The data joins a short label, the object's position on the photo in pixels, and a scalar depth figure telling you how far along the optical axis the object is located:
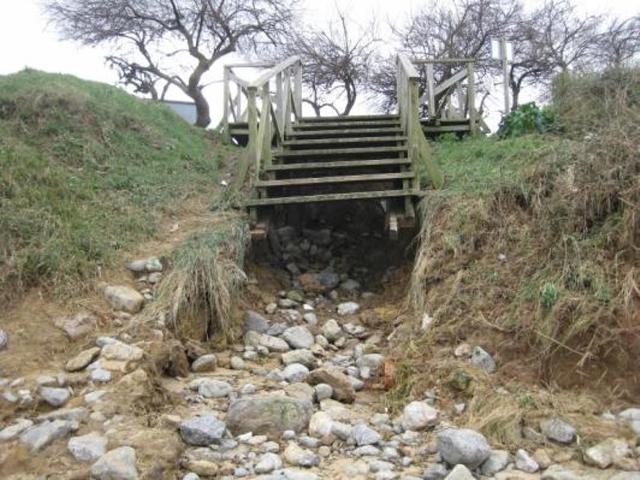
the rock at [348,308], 4.77
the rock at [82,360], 3.28
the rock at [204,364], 3.69
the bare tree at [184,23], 12.52
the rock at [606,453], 2.56
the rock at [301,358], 3.88
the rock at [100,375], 3.18
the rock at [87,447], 2.58
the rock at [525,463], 2.59
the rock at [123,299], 3.90
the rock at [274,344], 4.13
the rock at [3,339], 3.36
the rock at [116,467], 2.45
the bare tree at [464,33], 13.07
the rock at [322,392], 3.35
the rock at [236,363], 3.82
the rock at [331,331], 4.37
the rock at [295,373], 3.62
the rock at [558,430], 2.73
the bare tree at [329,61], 13.83
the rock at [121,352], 3.35
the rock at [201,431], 2.83
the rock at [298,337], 4.19
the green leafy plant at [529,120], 6.40
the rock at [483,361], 3.32
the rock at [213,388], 3.37
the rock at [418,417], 3.02
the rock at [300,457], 2.70
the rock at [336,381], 3.38
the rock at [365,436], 2.88
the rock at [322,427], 2.92
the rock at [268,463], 2.64
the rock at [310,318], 4.59
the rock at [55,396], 2.99
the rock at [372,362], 3.78
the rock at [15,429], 2.71
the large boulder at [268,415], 2.96
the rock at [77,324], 3.57
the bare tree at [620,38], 9.71
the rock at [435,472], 2.57
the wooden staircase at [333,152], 5.28
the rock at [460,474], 2.49
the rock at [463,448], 2.62
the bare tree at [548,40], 13.48
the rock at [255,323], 4.35
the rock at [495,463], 2.60
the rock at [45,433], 2.64
